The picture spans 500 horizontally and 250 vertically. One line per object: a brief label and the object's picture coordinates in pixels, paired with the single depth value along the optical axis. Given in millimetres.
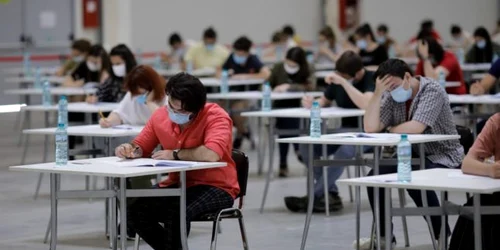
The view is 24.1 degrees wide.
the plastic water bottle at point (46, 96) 10867
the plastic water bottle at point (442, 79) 10308
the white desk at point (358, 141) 6711
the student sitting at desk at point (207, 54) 15438
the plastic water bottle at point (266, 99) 10086
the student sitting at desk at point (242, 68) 13375
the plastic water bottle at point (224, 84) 12277
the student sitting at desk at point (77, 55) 13184
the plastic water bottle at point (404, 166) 5369
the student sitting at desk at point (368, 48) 14914
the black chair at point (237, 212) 6008
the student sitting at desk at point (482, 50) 15633
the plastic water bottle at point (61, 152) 6252
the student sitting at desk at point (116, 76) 9547
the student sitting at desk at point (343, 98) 8859
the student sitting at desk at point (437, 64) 10883
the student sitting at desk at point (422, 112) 7031
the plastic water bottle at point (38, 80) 13695
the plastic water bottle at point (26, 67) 16203
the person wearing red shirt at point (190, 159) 6109
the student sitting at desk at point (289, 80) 11070
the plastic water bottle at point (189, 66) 14906
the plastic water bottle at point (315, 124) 7555
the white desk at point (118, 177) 5773
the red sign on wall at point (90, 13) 18781
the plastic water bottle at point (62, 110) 8883
